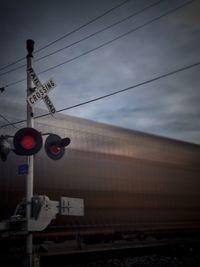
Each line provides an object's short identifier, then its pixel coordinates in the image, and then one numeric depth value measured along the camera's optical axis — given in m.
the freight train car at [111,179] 9.16
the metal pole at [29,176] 6.08
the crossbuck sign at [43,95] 6.70
